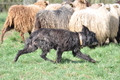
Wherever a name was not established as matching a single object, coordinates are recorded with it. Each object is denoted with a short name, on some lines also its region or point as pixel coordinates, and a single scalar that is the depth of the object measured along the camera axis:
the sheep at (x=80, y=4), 21.88
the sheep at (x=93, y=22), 18.40
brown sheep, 21.02
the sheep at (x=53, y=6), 22.34
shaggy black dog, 13.95
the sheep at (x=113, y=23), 19.97
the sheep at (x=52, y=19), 18.86
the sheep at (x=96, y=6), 22.02
